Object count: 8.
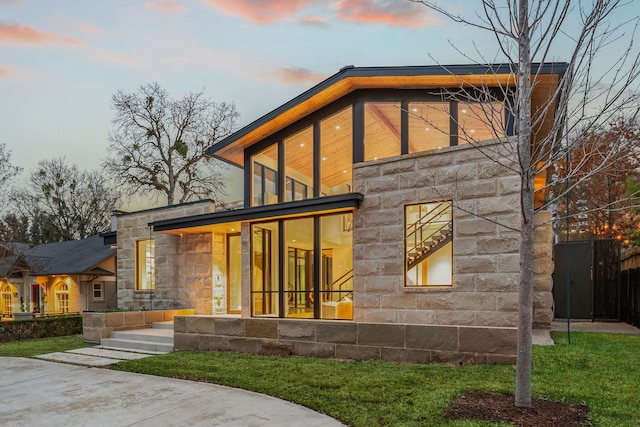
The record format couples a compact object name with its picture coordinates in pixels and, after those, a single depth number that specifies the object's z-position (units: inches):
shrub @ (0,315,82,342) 520.7
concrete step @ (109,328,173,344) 409.1
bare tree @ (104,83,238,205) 1014.4
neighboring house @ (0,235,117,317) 816.3
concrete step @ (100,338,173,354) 390.0
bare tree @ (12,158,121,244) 1318.9
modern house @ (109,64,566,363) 285.7
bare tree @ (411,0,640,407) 172.1
